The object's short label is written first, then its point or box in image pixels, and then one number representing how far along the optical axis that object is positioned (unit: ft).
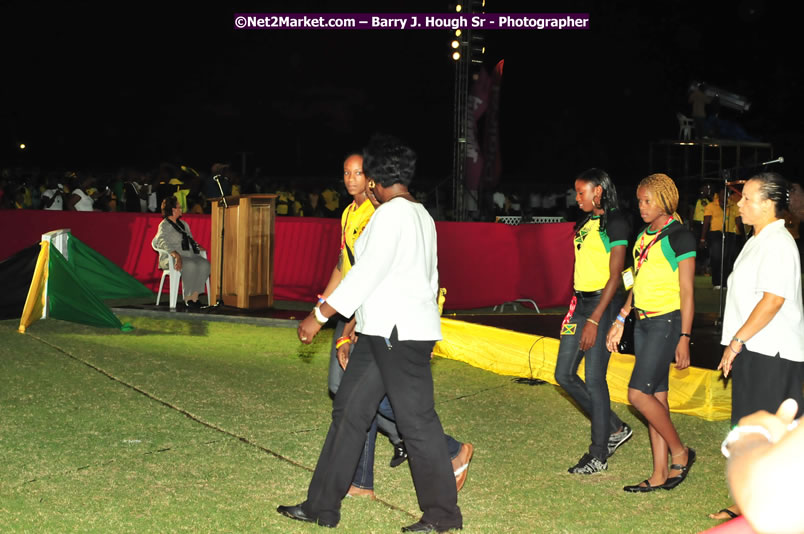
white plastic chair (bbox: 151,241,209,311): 37.76
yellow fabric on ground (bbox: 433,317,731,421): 21.34
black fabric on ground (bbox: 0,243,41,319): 33.76
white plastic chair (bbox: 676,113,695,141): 70.69
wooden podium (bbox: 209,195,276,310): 38.24
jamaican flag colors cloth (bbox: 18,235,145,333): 32.17
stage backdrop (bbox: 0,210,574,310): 39.63
